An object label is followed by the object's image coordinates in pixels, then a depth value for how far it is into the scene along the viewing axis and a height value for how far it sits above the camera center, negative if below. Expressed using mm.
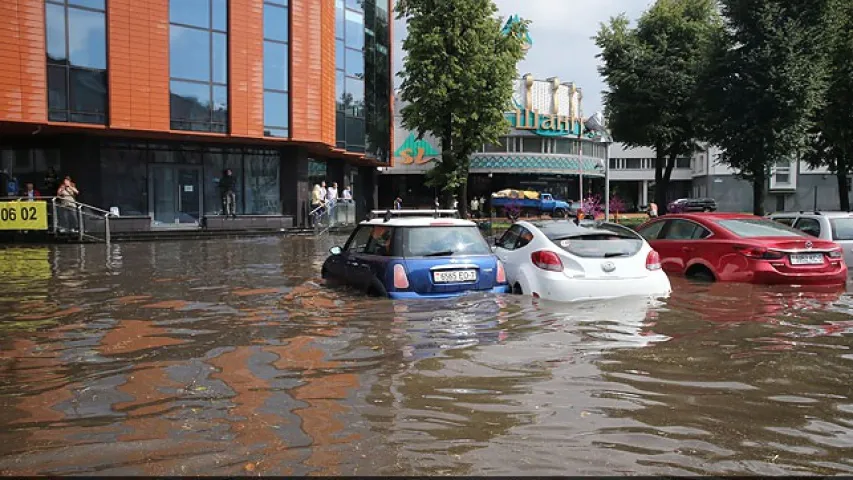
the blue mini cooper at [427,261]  8516 -568
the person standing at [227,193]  27578 +951
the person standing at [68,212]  20938 +154
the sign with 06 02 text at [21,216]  20766 +35
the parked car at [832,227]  12188 -208
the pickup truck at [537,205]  49594 +793
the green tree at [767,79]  20672 +4190
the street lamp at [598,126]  18328 +2393
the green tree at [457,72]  24297 +5140
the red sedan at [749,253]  9492 -536
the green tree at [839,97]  21547 +3849
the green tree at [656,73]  29766 +6213
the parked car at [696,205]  53444 +826
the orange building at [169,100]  23594 +4320
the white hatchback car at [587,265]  8359 -612
